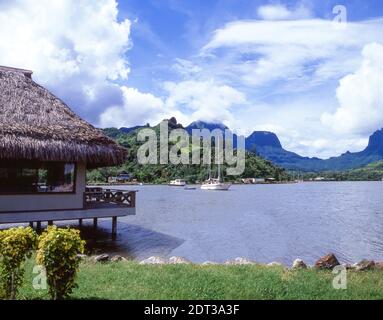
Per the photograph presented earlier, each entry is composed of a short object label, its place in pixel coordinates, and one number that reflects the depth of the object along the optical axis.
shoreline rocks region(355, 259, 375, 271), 8.97
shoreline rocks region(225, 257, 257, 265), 10.76
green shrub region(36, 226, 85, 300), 5.64
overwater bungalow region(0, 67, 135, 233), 13.27
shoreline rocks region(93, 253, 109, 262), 10.02
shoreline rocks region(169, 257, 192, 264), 10.59
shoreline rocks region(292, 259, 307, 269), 9.26
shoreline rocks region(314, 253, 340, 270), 9.00
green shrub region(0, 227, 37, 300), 5.71
